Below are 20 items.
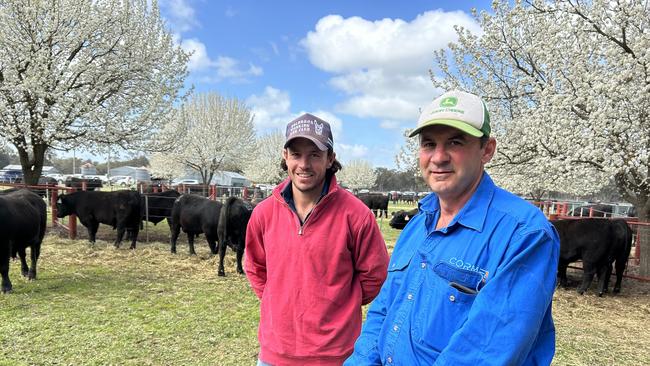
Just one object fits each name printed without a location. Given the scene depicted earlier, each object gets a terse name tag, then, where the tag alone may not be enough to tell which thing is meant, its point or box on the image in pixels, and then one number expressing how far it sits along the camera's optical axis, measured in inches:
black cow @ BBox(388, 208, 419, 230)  716.7
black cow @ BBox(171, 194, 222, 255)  392.8
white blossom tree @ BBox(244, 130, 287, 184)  1958.7
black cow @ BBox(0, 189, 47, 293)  235.5
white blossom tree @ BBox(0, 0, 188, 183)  489.1
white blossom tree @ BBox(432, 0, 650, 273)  319.9
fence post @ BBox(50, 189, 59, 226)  450.6
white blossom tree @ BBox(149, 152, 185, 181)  1755.4
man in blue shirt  45.7
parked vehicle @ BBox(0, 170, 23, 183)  1668.3
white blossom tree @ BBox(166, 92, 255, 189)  1378.0
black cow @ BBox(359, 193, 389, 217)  1081.2
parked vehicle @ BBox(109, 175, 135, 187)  2448.9
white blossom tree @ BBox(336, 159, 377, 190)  3045.0
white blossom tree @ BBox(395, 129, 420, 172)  629.1
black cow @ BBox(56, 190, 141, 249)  423.2
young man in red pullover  81.1
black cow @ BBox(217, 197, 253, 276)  335.3
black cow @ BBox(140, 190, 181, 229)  496.7
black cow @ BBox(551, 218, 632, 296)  314.5
